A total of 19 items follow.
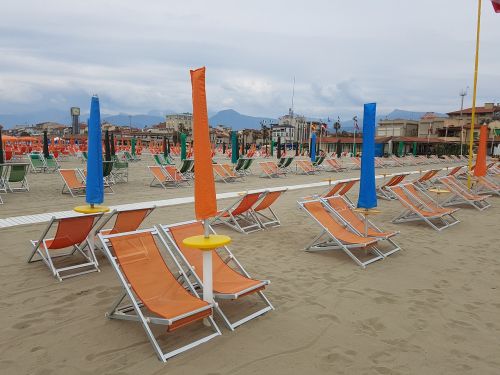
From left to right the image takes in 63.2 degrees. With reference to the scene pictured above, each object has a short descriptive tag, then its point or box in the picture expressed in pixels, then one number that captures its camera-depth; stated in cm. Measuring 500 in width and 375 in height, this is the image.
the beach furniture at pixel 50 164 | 1484
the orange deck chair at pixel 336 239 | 492
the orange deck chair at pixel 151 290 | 273
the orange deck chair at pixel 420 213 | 681
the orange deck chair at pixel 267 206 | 670
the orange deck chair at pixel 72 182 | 955
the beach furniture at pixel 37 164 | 1466
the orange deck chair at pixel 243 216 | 638
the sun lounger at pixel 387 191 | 982
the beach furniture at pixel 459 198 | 898
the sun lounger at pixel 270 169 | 1576
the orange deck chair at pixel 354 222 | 535
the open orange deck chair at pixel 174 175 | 1209
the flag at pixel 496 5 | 865
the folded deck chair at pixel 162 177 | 1180
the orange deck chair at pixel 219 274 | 317
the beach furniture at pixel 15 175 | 927
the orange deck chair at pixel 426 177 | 1001
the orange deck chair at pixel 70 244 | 407
